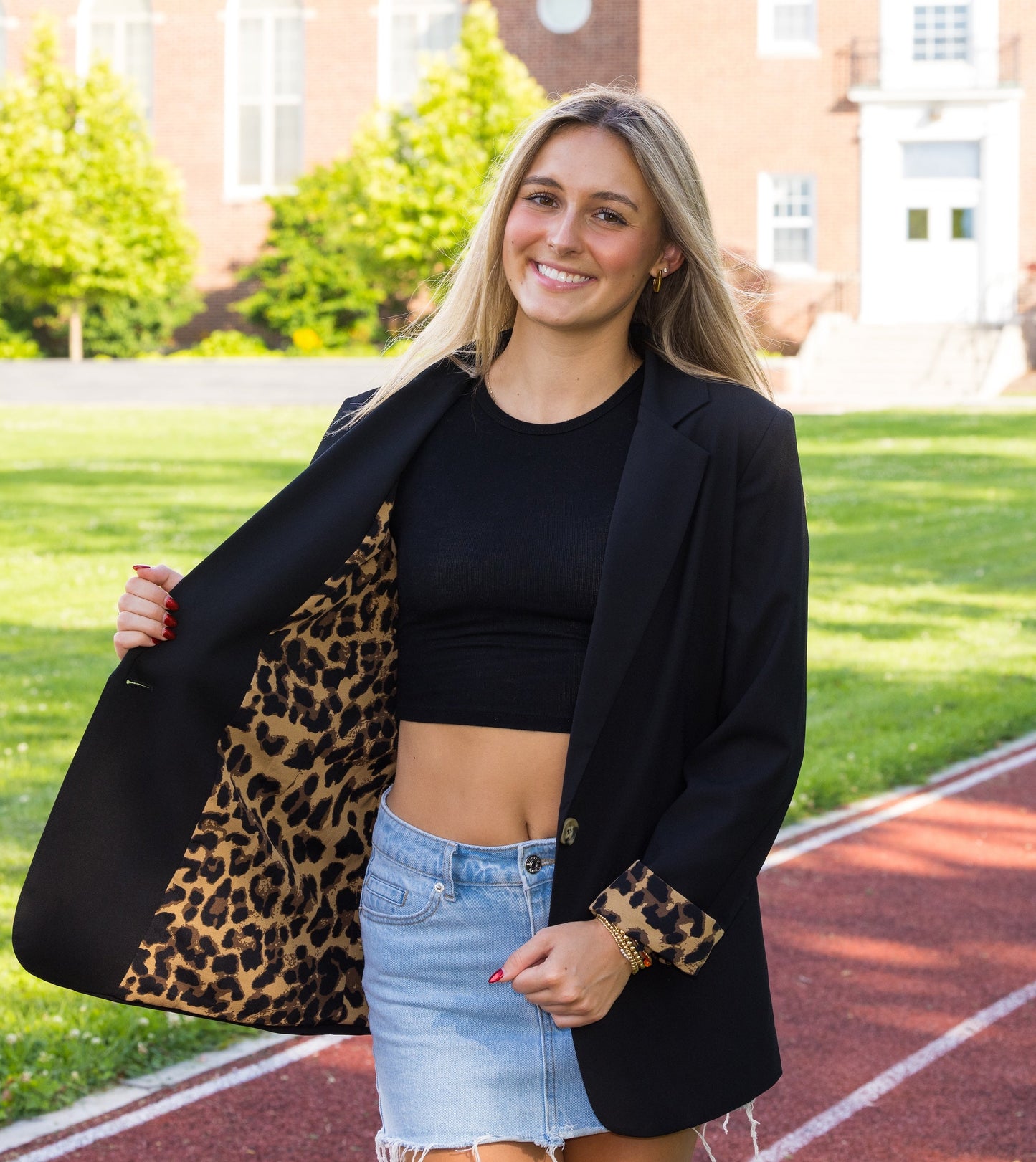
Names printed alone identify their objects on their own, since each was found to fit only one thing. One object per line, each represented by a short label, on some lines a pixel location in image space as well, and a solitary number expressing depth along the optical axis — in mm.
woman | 2529
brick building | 37188
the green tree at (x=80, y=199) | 37344
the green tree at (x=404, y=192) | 35094
